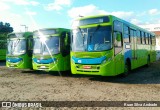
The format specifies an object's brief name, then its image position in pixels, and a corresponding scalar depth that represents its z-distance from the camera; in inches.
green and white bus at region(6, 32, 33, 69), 332.9
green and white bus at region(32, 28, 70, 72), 289.5
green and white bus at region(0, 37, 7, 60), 547.2
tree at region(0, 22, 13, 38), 1864.3
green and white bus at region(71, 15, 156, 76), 237.6
